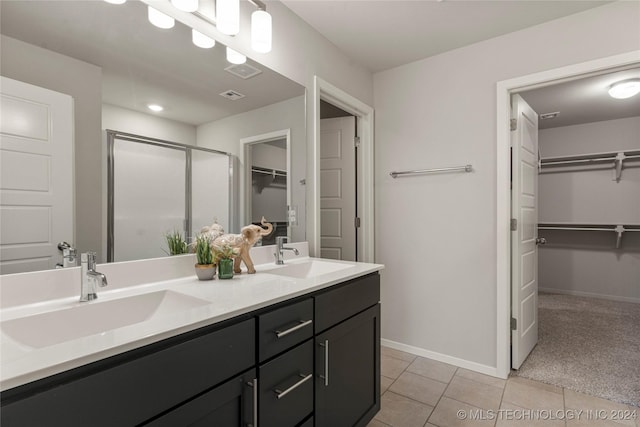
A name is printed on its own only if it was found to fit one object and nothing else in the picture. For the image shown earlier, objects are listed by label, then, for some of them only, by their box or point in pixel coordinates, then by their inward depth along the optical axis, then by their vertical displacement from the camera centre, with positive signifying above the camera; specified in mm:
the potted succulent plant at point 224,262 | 1368 -219
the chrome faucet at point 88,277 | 1010 -210
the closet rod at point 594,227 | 3827 -202
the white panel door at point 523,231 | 2223 -147
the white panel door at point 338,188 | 2764 +218
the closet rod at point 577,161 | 3870 +671
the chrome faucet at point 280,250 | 1798 -223
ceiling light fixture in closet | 2721 +1096
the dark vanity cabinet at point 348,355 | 1277 -650
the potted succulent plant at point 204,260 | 1343 -208
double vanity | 624 -359
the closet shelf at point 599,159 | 3805 +685
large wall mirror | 1027 +492
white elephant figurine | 1431 -146
